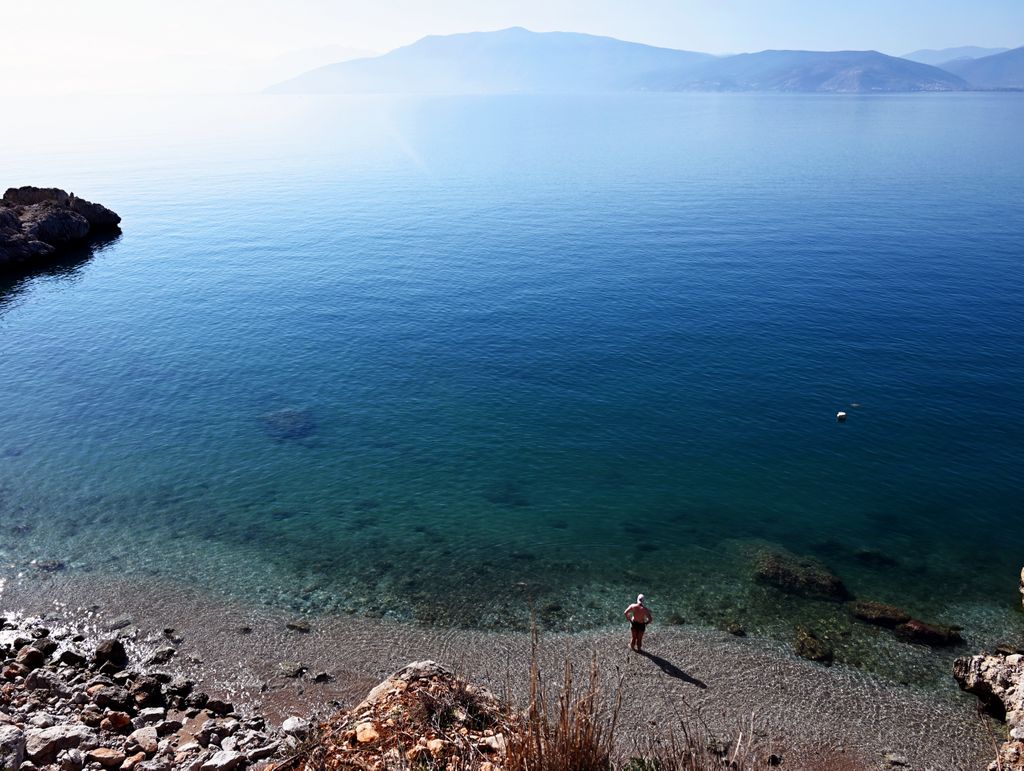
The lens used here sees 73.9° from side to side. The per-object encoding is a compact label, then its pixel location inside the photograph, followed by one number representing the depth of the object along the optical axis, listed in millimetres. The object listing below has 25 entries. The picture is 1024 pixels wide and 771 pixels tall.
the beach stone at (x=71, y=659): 23344
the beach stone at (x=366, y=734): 14969
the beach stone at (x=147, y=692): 21609
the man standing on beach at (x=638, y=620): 24484
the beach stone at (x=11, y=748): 15688
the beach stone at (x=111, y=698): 21125
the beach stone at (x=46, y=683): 21297
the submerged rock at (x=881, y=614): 27078
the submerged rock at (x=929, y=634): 26016
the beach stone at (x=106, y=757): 17719
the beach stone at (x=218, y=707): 21688
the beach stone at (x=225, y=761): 17906
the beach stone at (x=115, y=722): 19641
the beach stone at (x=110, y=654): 23688
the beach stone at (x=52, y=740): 17203
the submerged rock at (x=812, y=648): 25266
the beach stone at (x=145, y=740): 18797
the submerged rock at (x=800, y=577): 28938
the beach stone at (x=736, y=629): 26609
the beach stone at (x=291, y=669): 24016
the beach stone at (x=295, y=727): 20394
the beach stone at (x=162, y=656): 24267
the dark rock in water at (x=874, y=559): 30891
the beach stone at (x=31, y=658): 22938
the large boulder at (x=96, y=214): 86688
